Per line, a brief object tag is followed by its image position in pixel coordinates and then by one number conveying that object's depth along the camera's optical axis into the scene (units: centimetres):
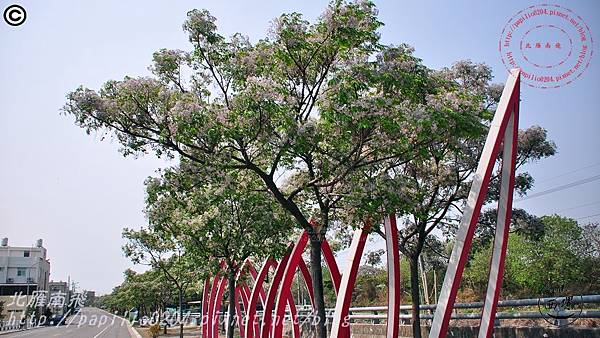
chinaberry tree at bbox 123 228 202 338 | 2580
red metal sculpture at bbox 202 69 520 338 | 1105
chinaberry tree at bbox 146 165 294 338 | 1138
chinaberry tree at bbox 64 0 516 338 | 1023
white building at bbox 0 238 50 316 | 7812
